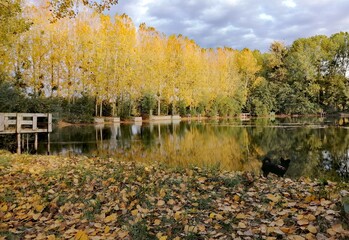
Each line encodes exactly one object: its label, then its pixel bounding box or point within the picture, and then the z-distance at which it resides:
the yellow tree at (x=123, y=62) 34.09
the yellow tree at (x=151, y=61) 37.49
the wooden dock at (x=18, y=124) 10.48
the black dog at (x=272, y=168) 6.77
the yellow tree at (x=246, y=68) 50.47
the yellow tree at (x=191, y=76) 42.75
